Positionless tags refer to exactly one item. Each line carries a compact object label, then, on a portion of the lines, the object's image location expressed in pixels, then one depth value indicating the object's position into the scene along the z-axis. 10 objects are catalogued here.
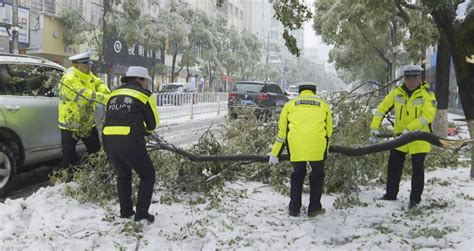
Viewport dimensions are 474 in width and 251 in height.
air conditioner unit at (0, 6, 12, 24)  22.03
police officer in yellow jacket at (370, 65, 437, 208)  5.25
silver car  5.64
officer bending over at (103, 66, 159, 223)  4.39
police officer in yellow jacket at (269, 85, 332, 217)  4.85
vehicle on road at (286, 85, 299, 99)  30.19
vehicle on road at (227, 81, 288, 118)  17.14
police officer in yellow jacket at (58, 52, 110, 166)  5.70
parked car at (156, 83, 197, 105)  17.87
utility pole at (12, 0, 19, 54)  19.70
